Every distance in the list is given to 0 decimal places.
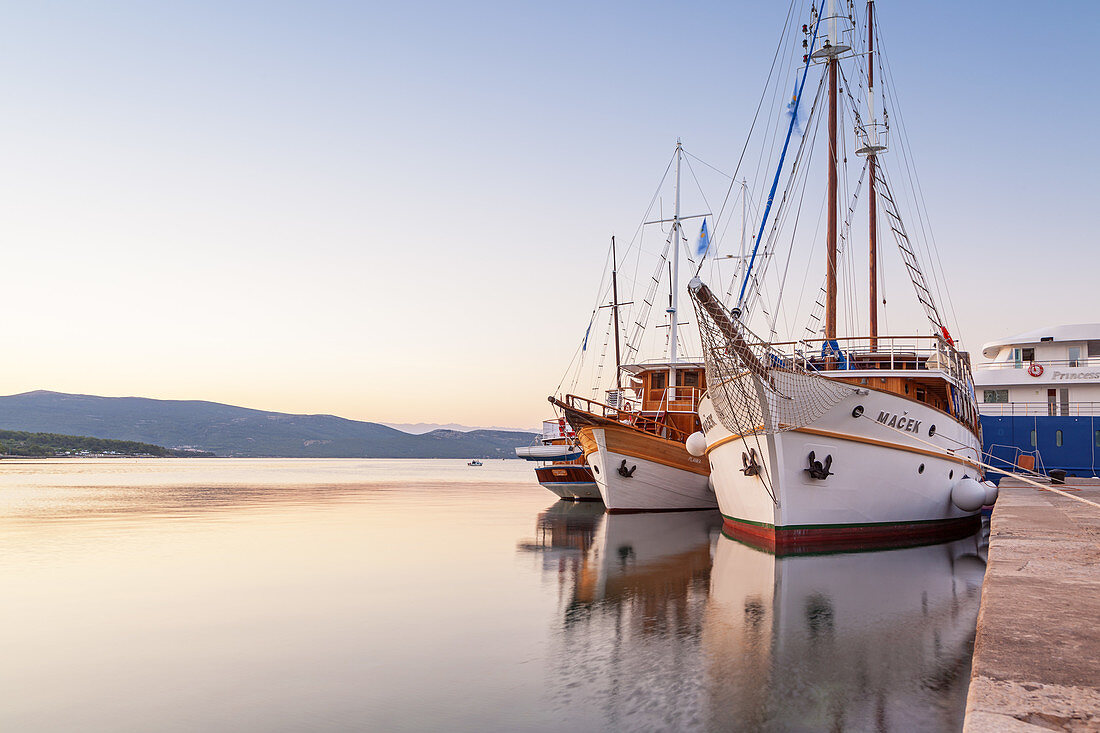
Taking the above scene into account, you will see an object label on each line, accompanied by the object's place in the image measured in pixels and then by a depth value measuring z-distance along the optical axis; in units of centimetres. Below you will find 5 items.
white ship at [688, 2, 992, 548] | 1636
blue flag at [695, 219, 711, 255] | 3045
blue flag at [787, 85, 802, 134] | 2302
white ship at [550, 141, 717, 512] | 2769
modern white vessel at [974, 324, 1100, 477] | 3077
